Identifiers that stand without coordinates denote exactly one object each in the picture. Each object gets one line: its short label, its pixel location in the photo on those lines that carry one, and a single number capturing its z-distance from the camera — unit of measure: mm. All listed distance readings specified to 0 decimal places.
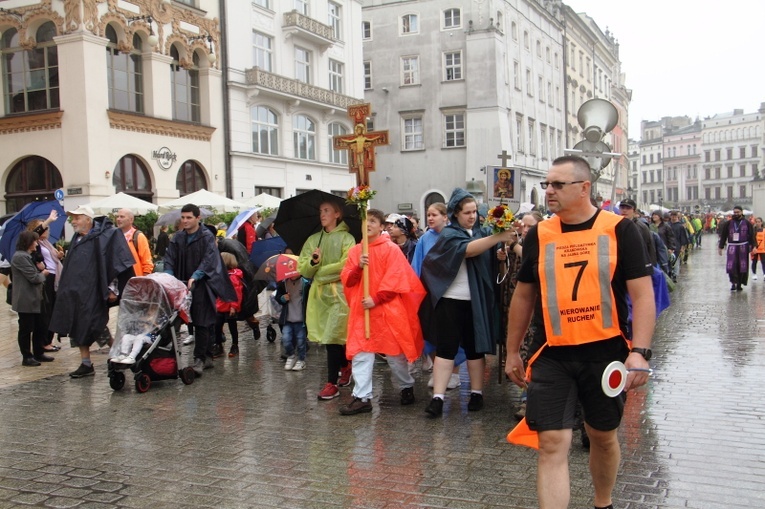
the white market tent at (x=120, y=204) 19328
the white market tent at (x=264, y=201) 22255
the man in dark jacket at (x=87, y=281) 8656
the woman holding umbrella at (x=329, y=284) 7543
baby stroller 8039
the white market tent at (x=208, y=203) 20312
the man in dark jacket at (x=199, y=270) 8844
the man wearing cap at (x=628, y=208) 10479
